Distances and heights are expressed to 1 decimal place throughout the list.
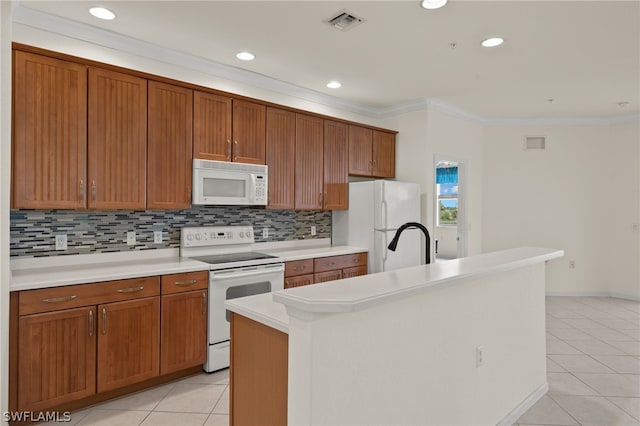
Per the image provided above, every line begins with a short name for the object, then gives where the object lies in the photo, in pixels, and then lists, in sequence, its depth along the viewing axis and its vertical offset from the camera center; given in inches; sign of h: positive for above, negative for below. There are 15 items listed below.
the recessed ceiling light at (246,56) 130.5 +56.2
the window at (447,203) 293.6 +9.0
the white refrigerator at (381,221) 163.3 -3.2
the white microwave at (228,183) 125.2 +10.5
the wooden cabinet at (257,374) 55.6 -25.9
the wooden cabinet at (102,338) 86.0 -33.2
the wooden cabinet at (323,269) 139.9 -22.6
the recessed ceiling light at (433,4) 96.7 +55.6
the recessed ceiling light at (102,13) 102.2 +55.9
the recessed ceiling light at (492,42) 117.8 +55.8
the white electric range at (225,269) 117.0 -19.0
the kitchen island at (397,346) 48.1 -21.8
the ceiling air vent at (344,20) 103.9 +55.8
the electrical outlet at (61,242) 107.8 -8.9
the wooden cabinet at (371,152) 178.4 +30.9
